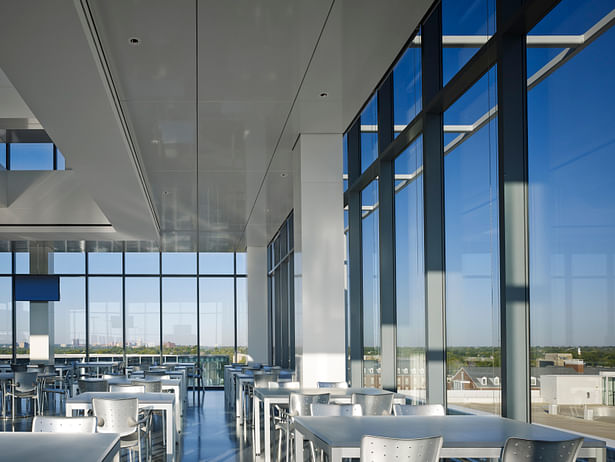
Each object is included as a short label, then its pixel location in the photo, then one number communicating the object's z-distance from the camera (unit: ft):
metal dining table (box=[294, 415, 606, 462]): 11.66
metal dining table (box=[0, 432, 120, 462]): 10.92
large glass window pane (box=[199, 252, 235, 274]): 63.57
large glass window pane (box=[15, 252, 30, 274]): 60.44
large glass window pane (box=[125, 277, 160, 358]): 62.13
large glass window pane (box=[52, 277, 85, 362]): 61.46
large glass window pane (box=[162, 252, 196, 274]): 63.10
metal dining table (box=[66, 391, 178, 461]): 21.11
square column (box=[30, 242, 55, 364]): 58.65
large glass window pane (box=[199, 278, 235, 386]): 63.00
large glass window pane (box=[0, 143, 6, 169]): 53.93
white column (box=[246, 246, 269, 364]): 61.26
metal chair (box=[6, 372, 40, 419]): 38.19
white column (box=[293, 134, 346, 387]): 27.53
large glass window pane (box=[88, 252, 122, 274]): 62.08
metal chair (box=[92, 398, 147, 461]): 20.08
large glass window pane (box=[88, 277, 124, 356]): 61.98
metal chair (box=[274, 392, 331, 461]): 19.67
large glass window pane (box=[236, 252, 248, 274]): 64.18
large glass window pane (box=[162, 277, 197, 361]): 62.49
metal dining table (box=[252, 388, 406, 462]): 22.07
